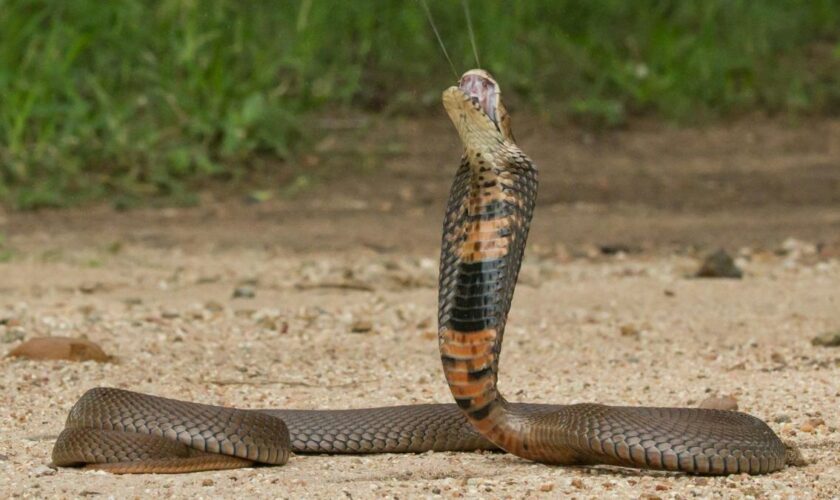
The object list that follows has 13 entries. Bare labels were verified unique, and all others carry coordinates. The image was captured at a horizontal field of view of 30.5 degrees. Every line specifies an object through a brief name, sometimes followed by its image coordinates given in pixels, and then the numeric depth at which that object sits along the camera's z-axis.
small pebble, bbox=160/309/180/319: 7.35
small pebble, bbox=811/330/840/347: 6.68
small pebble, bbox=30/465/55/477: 4.29
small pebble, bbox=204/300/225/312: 7.57
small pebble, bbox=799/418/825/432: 4.94
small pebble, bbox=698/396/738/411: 5.24
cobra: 4.07
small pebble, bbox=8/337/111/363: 6.06
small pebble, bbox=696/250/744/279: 8.67
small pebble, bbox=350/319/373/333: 7.24
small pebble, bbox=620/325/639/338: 7.19
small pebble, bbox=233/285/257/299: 8.03
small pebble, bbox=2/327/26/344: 6.58
